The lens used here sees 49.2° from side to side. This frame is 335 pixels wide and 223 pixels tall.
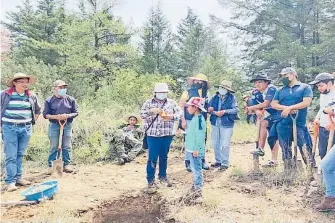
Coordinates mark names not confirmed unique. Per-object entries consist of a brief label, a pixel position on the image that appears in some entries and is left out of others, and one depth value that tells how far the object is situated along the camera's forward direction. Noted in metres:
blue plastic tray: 5.07
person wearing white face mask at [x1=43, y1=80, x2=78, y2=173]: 6.56
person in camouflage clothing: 7.64
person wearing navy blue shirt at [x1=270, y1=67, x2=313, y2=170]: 5.58
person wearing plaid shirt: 5.47
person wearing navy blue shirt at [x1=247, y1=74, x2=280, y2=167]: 6.11
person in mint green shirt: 4.96
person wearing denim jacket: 6.46
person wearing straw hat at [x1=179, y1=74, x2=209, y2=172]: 6.33
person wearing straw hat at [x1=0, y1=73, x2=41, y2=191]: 5.58
